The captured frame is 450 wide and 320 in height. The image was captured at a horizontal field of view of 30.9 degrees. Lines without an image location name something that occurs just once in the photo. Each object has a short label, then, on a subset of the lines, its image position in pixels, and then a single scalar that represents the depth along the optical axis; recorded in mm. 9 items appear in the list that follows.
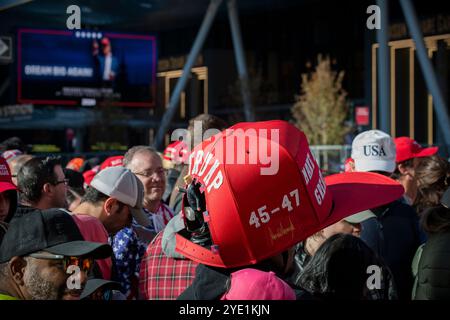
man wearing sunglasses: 2695
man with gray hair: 4496
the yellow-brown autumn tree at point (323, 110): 30812
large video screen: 28953
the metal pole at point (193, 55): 31766
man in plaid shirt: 3605
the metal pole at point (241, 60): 34062
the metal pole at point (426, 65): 23438
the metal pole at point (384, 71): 19438
